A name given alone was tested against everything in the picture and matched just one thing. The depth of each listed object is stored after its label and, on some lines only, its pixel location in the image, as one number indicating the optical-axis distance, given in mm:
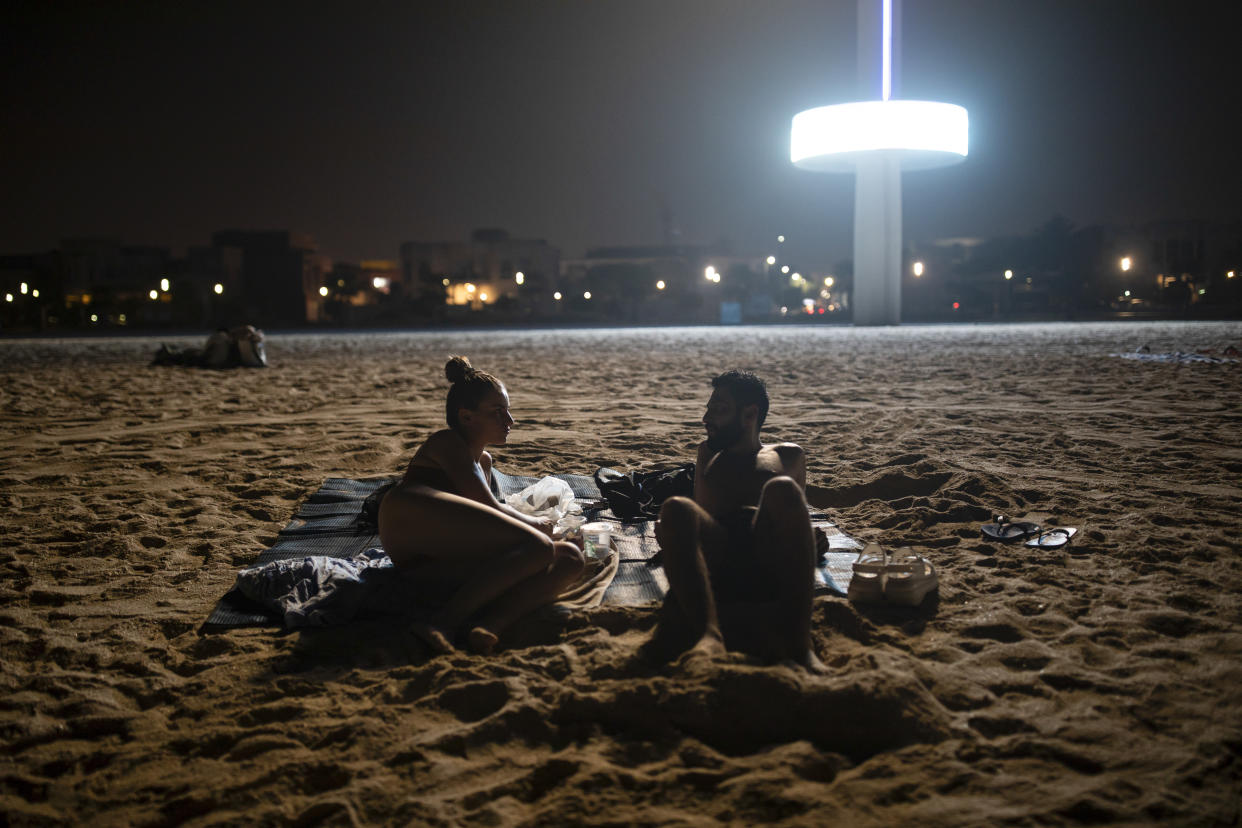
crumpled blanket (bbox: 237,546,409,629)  3305
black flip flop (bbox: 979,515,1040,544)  4180
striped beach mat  3490
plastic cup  3830
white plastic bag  4293
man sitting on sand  2826
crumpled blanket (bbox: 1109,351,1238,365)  12180
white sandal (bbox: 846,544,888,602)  3381
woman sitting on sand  3219
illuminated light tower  30625
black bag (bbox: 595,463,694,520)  4617
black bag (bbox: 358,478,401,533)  4531
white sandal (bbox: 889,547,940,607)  3322
